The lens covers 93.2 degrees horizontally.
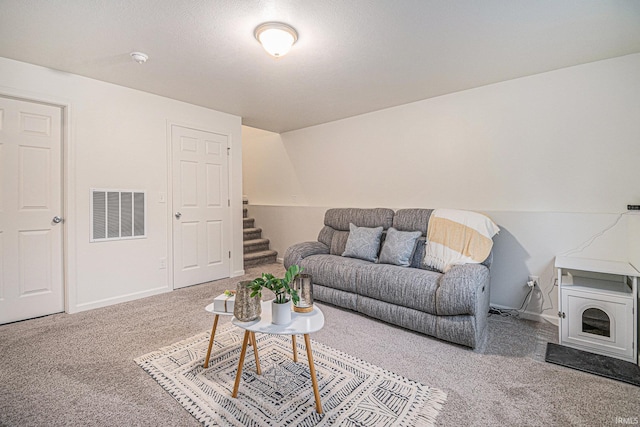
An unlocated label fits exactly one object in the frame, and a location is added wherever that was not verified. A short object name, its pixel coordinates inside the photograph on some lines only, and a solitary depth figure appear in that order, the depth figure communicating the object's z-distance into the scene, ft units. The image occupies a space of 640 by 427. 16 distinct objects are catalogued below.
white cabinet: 6.78
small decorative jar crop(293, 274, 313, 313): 5.91
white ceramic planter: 5.39
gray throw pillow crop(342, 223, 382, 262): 10.66
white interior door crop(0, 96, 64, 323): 8.77
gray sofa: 7.39
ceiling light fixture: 6.78
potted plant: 5.40
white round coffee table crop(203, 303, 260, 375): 6.11
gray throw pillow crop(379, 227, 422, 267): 9.84
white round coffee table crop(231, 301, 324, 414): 5.09
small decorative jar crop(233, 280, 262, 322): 5.48
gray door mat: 6.19
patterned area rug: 5.03
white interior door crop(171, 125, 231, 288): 12.28
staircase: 16.41
